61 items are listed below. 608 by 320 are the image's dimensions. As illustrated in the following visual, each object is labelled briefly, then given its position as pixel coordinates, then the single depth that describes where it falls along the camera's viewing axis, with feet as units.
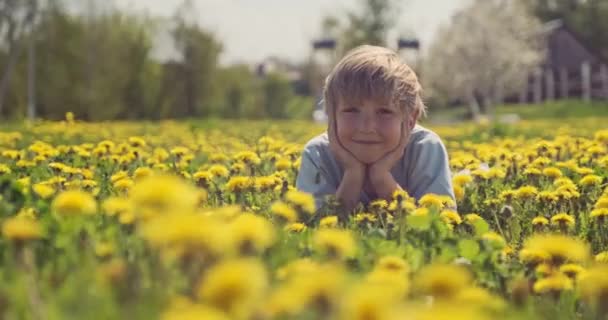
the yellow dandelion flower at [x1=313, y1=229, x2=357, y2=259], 5.34
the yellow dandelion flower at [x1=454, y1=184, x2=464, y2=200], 13.15
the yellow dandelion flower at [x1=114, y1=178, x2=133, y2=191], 9.62
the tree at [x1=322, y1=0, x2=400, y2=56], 124.06
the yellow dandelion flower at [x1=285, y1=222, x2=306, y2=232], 8.41
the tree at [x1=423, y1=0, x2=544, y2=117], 128.16
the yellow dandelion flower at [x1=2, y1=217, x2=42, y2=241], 4.59
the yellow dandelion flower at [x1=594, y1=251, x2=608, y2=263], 8.43
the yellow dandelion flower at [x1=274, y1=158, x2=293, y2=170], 14.88
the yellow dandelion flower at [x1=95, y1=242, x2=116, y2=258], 5.57
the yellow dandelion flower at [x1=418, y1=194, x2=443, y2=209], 9.30
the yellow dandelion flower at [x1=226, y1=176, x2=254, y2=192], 10.48
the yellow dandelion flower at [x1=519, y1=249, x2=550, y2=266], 6.64
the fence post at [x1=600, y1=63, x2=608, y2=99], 158.81
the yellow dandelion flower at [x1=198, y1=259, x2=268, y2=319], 3.39
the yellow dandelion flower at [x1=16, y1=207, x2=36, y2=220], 7.41
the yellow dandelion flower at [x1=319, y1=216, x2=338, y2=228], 8.15
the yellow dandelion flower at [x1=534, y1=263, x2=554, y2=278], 6.54
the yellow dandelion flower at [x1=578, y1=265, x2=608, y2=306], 4.59
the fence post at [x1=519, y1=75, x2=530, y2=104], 163.02
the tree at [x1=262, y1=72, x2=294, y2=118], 118.42
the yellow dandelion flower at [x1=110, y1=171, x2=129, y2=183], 10.59
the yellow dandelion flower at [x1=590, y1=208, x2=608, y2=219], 9.28
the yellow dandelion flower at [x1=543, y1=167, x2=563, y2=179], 12.74
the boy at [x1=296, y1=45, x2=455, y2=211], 11.76
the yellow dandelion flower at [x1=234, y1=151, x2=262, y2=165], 13.47
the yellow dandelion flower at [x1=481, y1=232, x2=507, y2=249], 7.61
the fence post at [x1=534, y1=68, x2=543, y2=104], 161.34
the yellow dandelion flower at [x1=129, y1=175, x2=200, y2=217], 4.08
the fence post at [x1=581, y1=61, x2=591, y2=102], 157.82
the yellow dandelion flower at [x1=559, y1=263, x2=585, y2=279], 6.78
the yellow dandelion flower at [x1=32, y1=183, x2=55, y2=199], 8.27
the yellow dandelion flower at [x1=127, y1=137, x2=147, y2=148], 16.17
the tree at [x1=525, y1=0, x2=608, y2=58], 194.08
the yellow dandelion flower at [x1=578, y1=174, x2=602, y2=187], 11.57
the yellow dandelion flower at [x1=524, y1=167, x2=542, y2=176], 13.30
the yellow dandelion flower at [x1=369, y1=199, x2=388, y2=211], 10.21
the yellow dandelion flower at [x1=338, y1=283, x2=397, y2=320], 3.40
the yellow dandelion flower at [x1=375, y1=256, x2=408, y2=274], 5.70
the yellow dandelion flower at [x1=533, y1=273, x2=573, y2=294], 6.02
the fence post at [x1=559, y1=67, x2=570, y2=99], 161.07
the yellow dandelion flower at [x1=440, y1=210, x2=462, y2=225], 9.06
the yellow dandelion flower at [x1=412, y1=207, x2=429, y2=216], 8.15
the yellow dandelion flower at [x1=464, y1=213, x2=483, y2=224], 9.28
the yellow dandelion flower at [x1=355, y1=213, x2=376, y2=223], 9.83
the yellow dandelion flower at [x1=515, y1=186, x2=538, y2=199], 11.31
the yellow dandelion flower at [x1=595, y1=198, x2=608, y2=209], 9.39
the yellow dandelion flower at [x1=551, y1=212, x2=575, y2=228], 9.46
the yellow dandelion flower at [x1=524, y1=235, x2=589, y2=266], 5.03
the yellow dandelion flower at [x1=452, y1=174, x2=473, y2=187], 12.86
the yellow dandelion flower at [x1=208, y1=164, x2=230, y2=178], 11.94
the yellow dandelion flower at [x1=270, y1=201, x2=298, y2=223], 6.98
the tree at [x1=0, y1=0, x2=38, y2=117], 77.05
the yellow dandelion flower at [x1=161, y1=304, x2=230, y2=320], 3.17
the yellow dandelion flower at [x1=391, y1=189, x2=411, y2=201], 9.90
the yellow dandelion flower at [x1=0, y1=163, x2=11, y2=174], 11.55
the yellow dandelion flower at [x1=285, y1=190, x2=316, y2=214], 7.84
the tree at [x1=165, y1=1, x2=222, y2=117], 104.68
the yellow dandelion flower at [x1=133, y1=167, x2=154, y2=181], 9.96
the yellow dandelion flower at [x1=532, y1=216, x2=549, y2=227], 9.89
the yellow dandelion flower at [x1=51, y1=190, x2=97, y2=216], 5.54
